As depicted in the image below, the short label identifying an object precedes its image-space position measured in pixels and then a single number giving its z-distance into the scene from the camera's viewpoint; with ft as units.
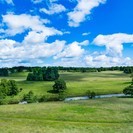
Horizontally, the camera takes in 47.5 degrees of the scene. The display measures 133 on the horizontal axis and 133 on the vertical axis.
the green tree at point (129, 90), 194.67
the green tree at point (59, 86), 232.90
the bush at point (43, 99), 192.55
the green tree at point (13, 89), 216.01
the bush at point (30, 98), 186.70
